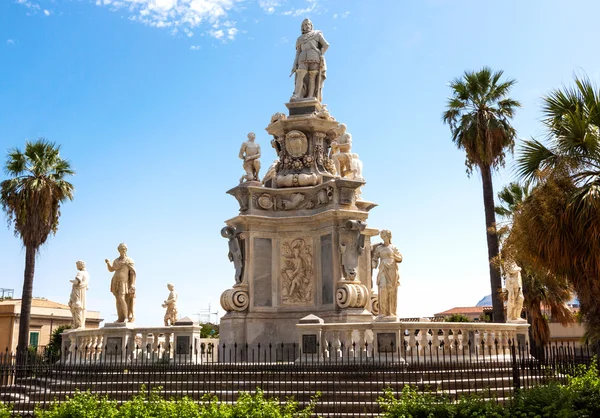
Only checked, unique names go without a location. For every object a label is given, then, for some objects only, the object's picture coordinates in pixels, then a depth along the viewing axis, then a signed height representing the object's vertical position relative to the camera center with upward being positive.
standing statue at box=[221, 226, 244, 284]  19.91 +2.85
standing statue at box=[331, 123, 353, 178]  20.75 +5.87
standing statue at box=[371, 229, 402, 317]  16.72 +1.73
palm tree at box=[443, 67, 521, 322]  27.05 +9.06
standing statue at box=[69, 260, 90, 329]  20.89 +1.65
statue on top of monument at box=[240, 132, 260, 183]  21.02 +5.80
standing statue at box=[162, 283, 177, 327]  23.31 +1.52
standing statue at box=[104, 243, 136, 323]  19.64 +1.89
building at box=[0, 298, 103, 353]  45.22 +2.11
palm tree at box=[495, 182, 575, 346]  26.16 +1.76
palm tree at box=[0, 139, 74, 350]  28.67 +6.41
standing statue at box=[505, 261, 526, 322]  21.14 +1.70
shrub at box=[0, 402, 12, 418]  10.80 -0.99
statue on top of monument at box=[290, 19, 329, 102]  21.81 +9.09
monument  19.12 +3.27
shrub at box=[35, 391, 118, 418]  10.31 -0.92
